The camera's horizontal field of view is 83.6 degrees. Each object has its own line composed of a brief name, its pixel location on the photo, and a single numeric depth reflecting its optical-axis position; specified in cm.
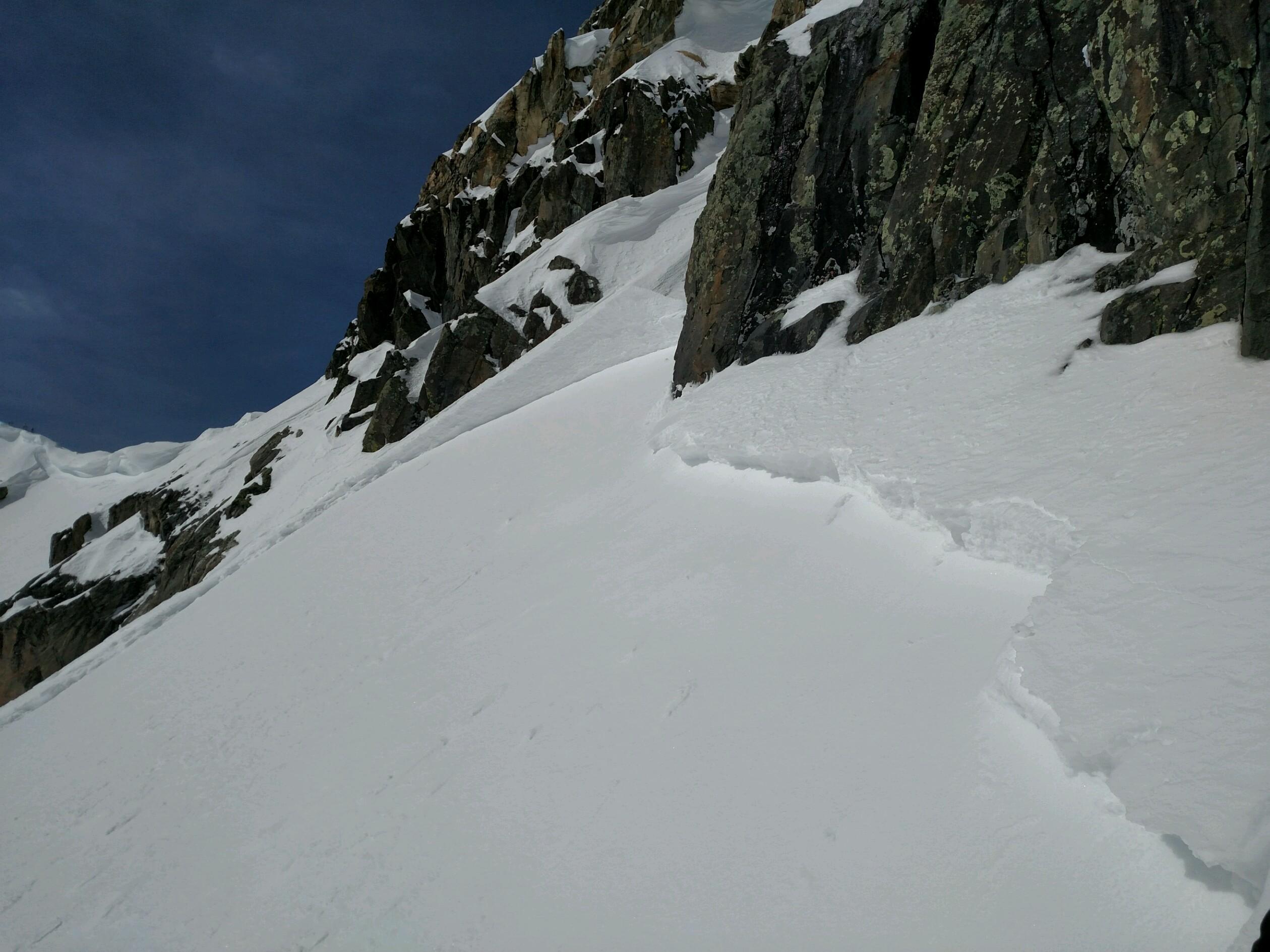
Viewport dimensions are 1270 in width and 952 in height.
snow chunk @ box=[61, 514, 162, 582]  3712
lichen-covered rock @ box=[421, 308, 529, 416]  2873
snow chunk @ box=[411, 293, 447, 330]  4638
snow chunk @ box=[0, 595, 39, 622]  3566
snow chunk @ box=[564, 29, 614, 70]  5175
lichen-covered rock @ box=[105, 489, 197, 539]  3922
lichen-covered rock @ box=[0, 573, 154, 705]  3303
